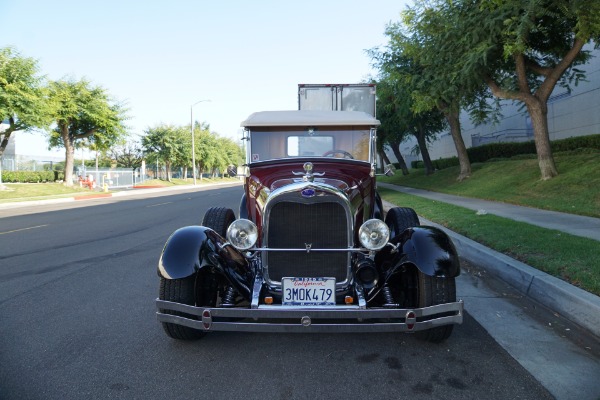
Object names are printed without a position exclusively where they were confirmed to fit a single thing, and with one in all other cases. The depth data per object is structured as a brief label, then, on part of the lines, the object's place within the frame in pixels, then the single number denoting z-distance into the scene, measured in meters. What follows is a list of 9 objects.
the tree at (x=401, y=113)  16.65
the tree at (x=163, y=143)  46.44
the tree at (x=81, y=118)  27.77
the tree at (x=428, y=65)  12.70
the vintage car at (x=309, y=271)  2.86
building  19.28
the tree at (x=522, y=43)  9.52
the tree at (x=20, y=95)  22.09
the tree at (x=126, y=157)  58.10
